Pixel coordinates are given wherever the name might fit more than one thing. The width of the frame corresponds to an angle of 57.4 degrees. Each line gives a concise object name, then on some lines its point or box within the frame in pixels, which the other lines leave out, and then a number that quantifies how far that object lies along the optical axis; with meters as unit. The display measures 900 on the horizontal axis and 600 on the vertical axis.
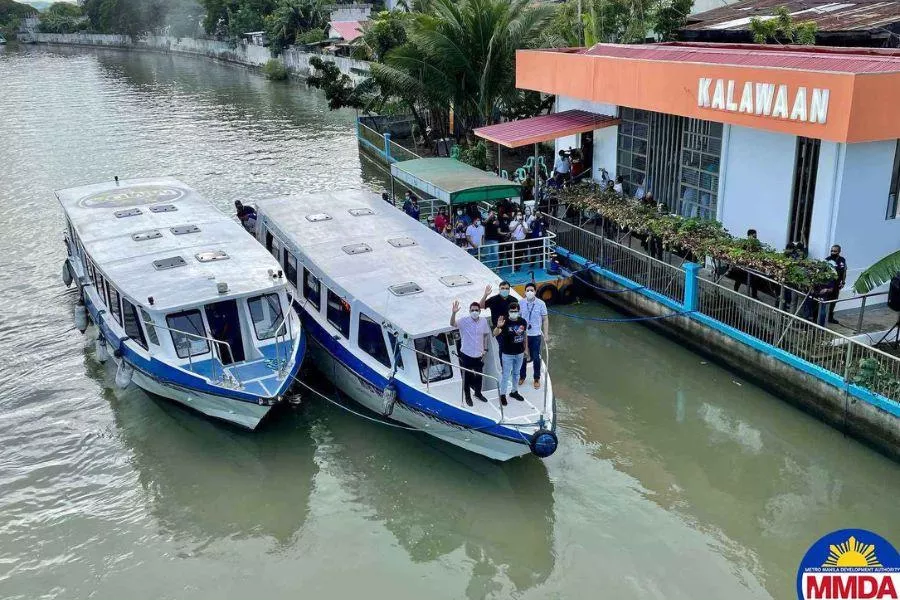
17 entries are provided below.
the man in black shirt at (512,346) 11.95
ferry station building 13.95
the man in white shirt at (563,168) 22.44
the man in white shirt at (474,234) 18.42
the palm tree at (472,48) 27.69
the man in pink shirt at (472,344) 11.95
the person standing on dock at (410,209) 20.36
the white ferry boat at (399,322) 12.22
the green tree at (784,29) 20.67
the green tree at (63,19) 136.62
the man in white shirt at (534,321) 12.45
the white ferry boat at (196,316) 13.30
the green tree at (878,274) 12.69
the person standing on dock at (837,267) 14.27
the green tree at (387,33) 35.47
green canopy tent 18.92
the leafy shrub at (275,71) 72.31
